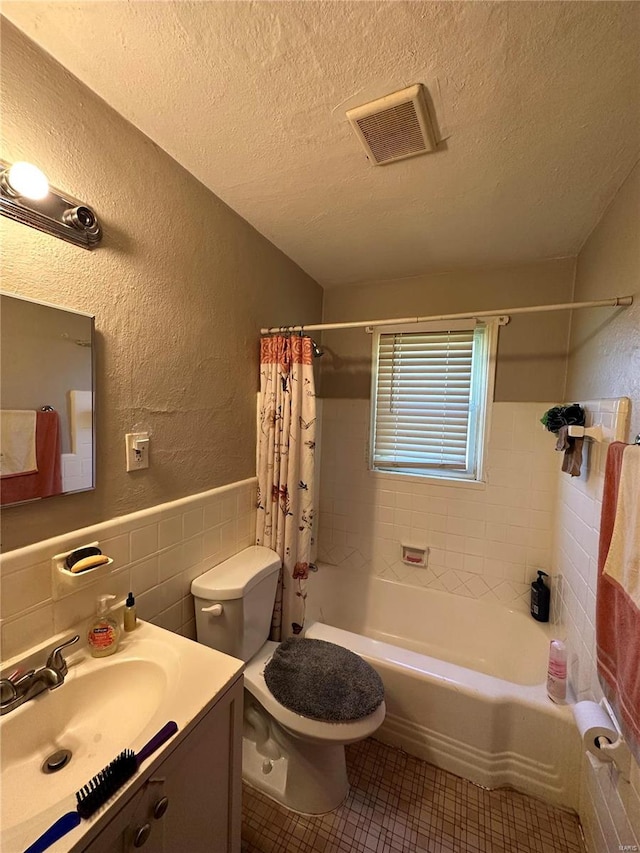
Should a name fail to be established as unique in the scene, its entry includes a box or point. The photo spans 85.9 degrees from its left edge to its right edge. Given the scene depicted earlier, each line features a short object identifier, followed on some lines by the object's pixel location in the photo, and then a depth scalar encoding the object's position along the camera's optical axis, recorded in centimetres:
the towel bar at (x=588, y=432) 124
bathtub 136
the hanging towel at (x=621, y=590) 82
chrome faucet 75
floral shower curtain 165
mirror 81
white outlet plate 111
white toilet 120
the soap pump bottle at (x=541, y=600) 186
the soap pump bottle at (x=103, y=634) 94
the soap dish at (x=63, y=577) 89
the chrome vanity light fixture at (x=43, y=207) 77
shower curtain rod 116
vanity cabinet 64
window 207
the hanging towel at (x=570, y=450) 138
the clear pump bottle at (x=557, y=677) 138
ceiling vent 93
